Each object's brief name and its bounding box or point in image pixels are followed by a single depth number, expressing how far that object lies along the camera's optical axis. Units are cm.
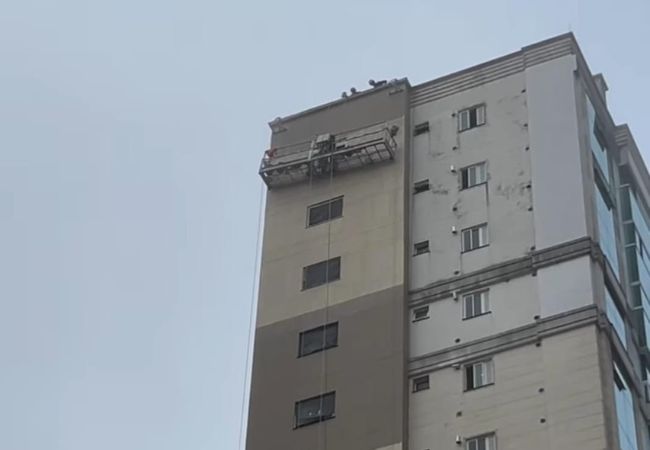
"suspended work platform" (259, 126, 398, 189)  5628
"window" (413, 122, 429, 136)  5706
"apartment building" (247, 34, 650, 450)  4788
